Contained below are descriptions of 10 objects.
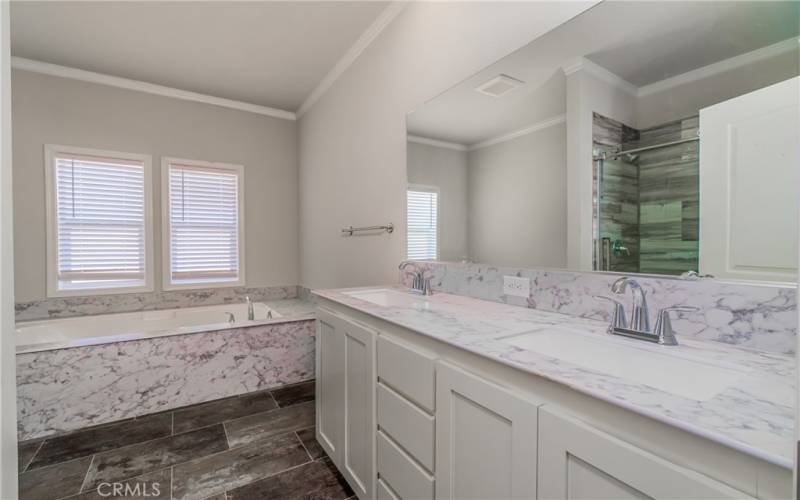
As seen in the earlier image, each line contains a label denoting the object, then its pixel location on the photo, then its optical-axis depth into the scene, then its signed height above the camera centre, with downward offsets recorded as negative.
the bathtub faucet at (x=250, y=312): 3.33 -0.63
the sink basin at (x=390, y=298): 1.80 -0.29
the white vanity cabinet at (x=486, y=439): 0.58 -0.45
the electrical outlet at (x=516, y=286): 1.54 -0.18
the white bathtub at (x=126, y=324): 2.55 -0.69
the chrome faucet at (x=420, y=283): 2.01 -0.22
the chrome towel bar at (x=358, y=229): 2.47 +0.13
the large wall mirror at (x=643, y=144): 0.93 +0.35
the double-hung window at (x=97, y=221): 3.14 +0.23
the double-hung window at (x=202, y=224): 3.62 +0.24
